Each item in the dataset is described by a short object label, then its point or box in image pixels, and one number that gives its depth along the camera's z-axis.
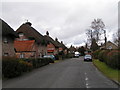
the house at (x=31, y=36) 46.41
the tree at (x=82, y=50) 111.38
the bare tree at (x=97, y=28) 50.25
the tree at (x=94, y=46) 55.31
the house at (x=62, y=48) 84.00
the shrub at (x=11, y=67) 15.23
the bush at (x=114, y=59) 17.90
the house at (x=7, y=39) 25.58
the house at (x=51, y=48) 67.12
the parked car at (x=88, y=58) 44.56
